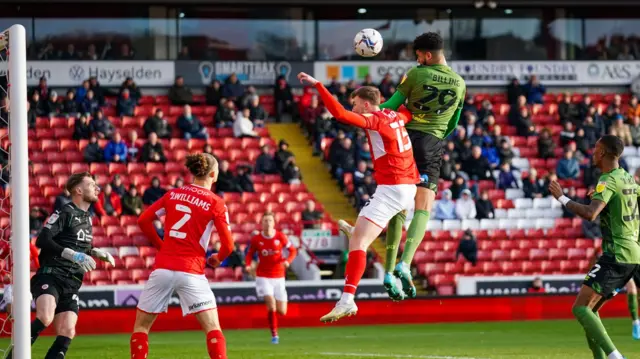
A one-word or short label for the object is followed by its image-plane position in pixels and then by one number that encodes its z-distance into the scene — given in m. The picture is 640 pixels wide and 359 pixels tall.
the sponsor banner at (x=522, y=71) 34.06
